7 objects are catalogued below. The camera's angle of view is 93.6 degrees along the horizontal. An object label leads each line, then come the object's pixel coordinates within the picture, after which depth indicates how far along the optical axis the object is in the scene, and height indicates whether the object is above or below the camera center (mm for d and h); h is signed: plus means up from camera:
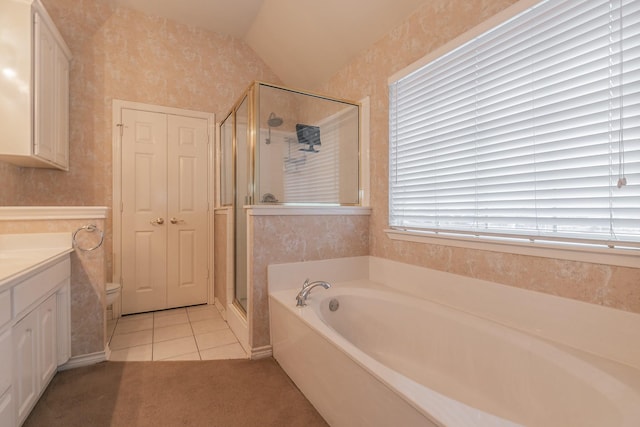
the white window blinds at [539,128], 1136 +400
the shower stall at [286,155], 2162 +474
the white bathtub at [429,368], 958 -645
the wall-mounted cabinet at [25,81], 1924 +896
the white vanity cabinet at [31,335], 1195 -581
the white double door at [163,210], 2924 +52
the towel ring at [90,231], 1894 -107
